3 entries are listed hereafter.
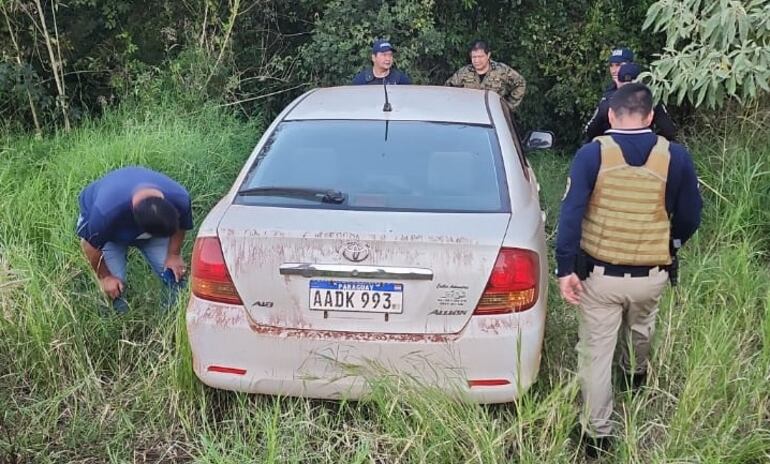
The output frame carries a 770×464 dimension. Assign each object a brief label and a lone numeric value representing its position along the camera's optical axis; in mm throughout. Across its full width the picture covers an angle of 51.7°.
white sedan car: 2994
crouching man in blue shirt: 3865
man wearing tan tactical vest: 3068
